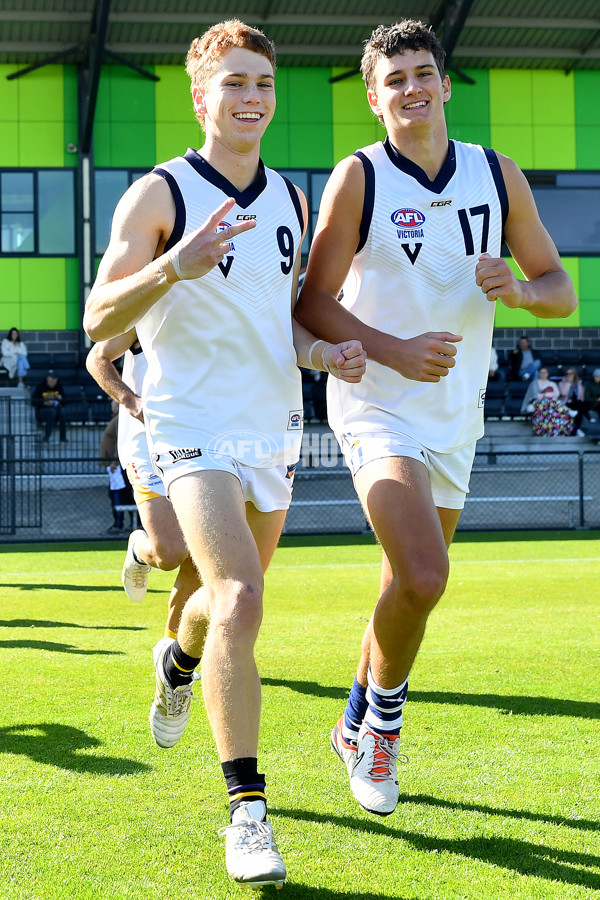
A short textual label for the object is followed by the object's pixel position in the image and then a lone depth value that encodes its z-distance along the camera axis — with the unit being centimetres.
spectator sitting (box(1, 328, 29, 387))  2505
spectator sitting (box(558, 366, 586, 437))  2361
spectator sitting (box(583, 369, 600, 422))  2383
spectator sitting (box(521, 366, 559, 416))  2370
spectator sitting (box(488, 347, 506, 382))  2522
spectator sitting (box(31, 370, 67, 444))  2061
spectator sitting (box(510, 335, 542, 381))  2552
